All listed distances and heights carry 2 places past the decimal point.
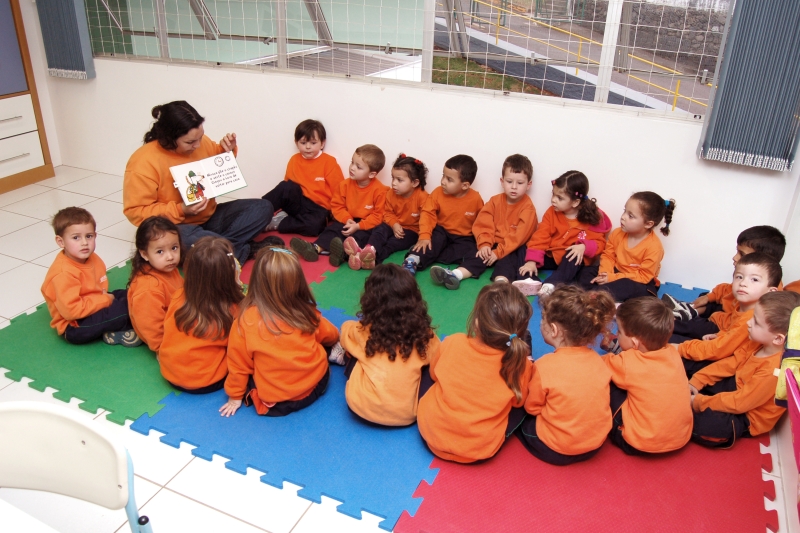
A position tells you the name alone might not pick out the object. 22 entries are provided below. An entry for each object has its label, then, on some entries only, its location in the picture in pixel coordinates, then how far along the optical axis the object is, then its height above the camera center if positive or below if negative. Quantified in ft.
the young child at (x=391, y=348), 7.52 -3.95
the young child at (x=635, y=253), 10.57 -3.98
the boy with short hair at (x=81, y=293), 9.07 -4.21
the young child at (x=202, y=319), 7.93 -3.97
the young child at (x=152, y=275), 8.78 -3.79
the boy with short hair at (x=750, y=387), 7.19 -4.26
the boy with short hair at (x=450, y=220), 12.02 -4.10
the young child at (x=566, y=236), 11.27 -4.03
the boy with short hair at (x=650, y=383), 7.20 -4.05
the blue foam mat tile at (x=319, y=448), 7.00 -5.10
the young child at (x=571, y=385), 7.09 -4.03
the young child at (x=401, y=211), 12.37 -4.08
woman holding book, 11.12 -3.15
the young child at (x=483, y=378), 6.94 -3.99
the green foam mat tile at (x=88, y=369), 8.38 -5.08
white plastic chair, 4.31 -3.08
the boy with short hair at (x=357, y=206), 12.44 -4.10
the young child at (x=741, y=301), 8.21 -3.71
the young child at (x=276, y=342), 7.62 -4.00
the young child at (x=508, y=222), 11.68 -3.96
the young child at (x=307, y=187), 13.33 -3.85
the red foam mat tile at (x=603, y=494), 6.65 -5.09
